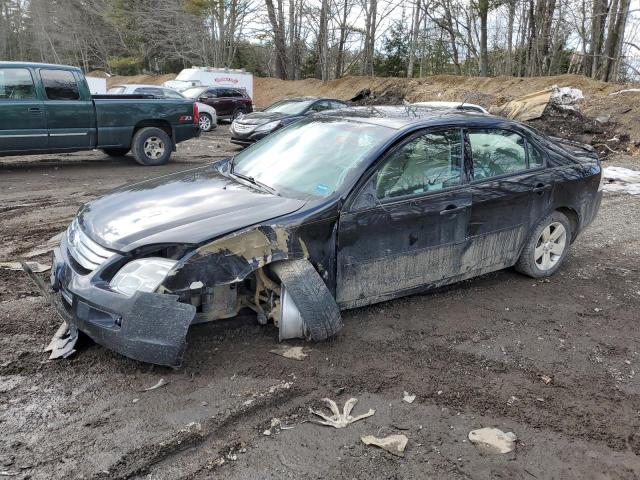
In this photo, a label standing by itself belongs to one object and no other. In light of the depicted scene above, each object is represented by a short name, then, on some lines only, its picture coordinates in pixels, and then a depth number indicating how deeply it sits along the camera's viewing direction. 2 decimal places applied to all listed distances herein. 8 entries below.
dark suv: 20.57
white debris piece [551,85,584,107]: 18.31
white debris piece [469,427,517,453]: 2.72
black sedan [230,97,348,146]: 13.39
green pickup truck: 8.89
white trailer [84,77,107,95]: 24.31
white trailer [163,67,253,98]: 23.71
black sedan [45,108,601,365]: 3.07
